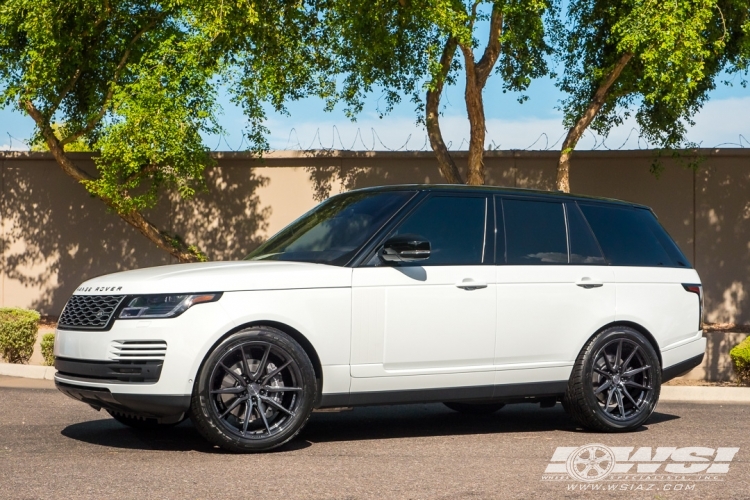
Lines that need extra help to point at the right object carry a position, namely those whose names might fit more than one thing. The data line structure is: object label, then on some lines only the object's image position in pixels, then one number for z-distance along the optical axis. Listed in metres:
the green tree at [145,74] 14.76
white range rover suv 6.71
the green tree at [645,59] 12.84
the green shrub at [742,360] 11.93
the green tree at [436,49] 13.57
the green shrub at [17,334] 13.58
